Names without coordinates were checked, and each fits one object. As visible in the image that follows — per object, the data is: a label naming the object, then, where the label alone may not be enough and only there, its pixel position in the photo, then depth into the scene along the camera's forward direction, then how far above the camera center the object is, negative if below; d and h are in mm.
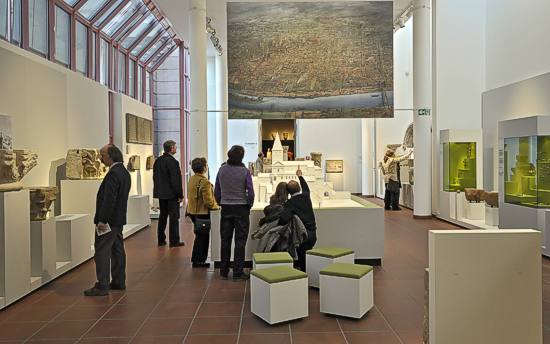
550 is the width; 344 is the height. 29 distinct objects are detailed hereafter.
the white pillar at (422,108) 14680 +1557
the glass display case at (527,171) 9195 -56
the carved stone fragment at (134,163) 14016 +192
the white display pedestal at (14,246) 6168 -839
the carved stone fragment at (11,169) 6542 +30
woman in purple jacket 7323 -400
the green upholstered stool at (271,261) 6230 -1006
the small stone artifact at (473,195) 12758 -605
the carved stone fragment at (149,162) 15891 +226
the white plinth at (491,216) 11867 -1012
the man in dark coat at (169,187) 10297 -304
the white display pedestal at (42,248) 7320 -999
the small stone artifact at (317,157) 23188 +502
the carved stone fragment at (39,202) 7391 -401
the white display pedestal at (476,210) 13078 -978
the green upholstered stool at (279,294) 5406 -1208
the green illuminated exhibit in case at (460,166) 14188 +58
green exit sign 14625 +1452
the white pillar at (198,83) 14711 +2264
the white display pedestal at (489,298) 3814 -819
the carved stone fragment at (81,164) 9734 +121
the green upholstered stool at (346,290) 5559 -1202
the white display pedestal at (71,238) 8320 -1004
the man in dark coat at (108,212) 6742 -497
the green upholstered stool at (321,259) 6609 -1050
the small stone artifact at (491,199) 11727 -640
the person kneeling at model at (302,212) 7164 -534
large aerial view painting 13062 +2551
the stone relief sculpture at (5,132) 7544 +529
